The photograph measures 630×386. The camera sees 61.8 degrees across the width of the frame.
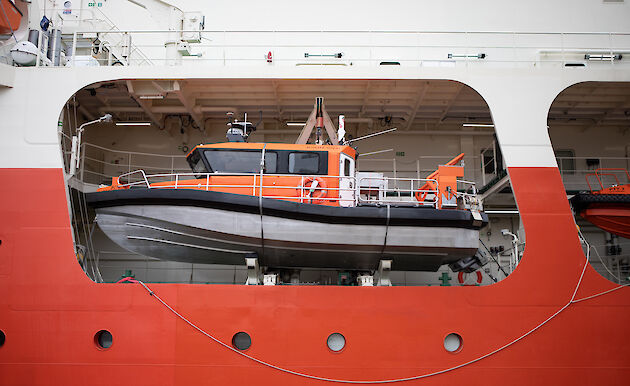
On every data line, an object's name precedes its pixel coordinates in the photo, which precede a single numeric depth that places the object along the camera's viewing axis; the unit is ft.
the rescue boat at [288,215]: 26.21
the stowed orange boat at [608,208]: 30.63
